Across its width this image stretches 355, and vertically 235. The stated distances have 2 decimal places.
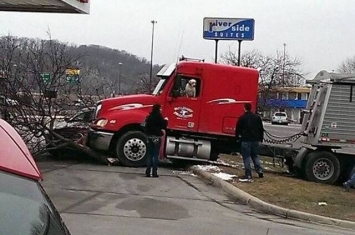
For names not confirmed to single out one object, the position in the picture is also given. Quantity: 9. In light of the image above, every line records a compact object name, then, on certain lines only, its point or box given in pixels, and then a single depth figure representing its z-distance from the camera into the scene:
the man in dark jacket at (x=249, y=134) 14.40
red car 2.94
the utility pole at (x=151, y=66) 33.89
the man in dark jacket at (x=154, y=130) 14.46
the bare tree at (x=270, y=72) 33.38
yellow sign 17.62
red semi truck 16.38
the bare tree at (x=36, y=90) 15.54
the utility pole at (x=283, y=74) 40.75
